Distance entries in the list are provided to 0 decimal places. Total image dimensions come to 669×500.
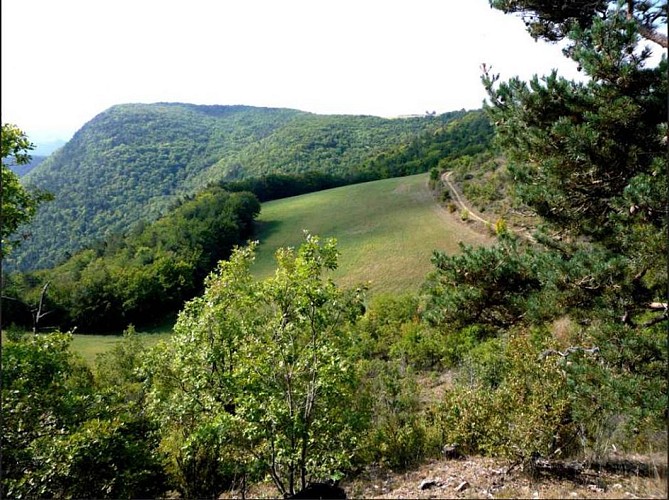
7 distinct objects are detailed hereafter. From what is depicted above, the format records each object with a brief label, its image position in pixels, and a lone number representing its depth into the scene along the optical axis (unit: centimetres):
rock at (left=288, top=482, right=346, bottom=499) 811
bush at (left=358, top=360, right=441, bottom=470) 1214
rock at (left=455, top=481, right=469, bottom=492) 808
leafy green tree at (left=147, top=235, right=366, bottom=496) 853
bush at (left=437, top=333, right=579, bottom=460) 873
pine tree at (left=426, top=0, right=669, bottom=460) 651
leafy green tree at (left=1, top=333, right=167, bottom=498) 867
